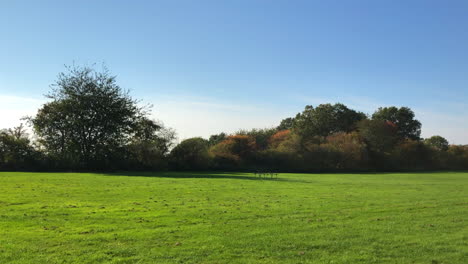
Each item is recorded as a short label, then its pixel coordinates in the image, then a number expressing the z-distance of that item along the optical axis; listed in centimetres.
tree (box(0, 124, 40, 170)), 5269
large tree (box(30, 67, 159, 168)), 5656
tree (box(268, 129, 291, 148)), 8750
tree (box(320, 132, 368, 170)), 7812
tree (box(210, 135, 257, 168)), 7044
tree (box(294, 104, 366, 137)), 9788
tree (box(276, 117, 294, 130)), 12406
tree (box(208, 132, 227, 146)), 9845
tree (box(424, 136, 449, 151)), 10062
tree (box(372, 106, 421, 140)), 10906
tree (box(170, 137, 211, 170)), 6462
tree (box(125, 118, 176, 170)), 6141
